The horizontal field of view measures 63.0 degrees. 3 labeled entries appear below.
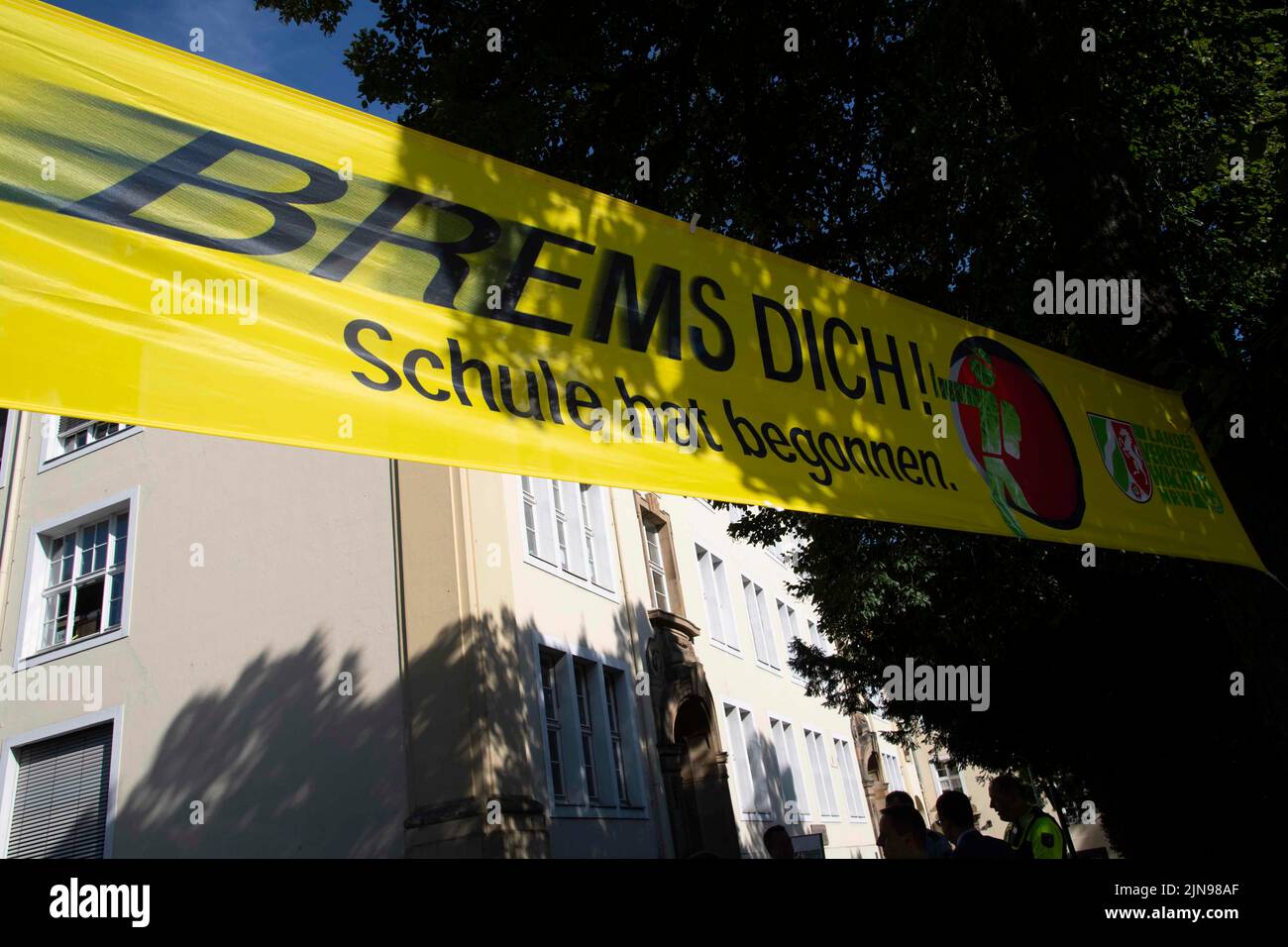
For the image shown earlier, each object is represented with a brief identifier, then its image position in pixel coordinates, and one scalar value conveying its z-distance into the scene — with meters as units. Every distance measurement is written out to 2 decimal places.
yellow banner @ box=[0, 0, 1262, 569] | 3.24
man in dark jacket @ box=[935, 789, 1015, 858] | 6.64
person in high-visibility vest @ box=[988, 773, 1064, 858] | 6.71
